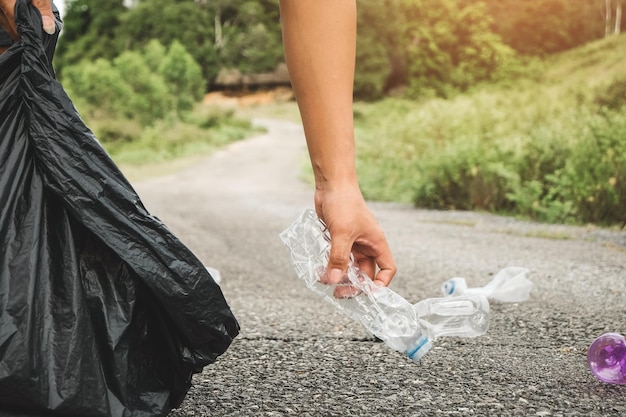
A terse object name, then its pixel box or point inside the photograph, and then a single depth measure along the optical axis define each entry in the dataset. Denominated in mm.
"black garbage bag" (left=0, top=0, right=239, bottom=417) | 1189
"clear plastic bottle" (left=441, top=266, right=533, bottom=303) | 3229
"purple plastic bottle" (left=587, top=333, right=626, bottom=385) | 1918
